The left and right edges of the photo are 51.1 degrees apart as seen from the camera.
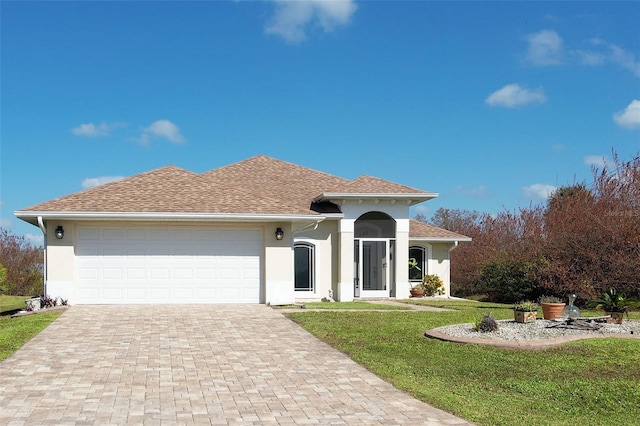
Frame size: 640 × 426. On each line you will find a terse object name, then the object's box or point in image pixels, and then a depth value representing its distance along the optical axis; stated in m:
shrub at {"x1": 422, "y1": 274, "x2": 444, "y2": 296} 25.38
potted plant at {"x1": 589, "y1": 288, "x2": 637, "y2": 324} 13.46
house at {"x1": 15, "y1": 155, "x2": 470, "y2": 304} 18.30
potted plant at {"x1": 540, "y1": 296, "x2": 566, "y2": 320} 13.79
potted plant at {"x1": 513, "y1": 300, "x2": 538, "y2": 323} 13.42
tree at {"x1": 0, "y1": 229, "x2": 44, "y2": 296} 31.20
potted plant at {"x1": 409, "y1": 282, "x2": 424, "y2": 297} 24.76
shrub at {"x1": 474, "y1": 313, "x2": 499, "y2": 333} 12.43
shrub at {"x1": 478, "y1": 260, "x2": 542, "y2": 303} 24.70
